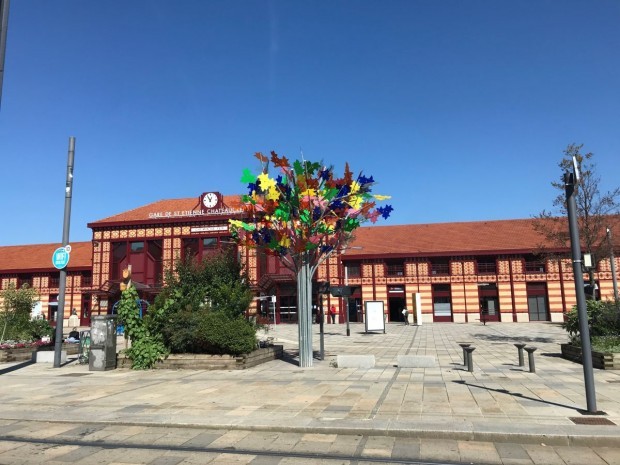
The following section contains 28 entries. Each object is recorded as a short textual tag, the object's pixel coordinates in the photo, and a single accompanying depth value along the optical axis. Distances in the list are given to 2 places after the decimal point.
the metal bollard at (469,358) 12.20
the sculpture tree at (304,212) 13.97
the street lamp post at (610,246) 21.60
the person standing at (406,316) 39.59
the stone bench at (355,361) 13.45
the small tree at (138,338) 14.17
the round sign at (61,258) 16.09
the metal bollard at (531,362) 12.01
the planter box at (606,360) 12.01
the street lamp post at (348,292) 15.72
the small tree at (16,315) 19.61
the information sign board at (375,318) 28.89
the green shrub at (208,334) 13.73
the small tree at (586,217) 20.52
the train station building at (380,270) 42.34
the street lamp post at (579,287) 7.37
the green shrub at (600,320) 14.58
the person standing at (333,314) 43.88
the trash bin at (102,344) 14.33
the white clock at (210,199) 46.12
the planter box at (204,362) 13.60
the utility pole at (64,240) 15.52
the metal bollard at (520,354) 13.11
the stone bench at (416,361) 13.45
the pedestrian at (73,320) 38.26
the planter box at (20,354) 17.14
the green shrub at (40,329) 20.47
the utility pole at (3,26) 9.33
